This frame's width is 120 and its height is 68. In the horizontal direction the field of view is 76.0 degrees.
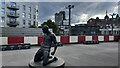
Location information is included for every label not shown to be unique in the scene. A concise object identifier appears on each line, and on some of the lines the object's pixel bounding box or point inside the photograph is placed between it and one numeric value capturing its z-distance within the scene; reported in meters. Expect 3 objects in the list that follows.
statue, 3.01
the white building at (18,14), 22.77
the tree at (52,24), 22.61
